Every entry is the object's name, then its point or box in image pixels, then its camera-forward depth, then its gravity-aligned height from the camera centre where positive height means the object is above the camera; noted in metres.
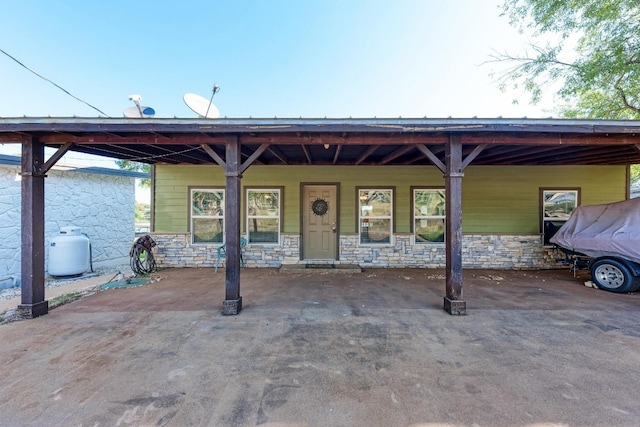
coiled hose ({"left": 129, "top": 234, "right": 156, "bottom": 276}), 6.25 -0.99
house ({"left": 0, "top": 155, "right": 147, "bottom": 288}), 5.55 +0.10
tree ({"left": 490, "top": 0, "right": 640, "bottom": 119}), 7.61 +4.81
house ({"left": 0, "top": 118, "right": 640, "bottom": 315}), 6.91 +0.13
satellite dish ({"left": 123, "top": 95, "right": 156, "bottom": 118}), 4.90 +1.86
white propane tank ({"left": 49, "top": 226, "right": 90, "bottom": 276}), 6.07 -0.88
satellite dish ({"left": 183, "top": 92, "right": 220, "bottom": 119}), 5.21 +2.11
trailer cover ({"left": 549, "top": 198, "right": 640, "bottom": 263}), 4.68 -0.31
